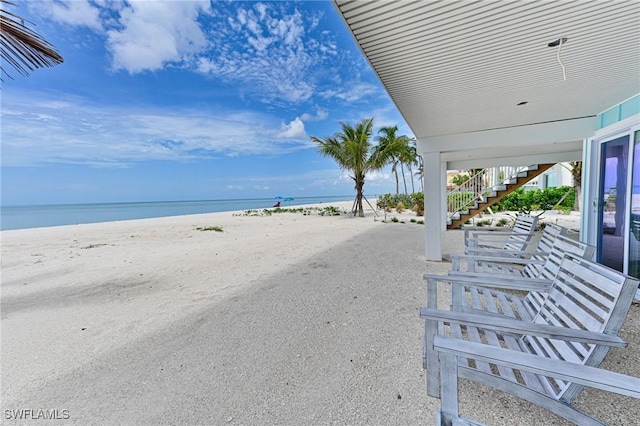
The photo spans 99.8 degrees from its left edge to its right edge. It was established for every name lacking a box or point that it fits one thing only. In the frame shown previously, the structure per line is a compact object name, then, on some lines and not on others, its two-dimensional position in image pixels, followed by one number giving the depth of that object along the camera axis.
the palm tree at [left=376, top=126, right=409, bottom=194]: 13.95
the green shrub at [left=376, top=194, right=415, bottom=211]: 16.12
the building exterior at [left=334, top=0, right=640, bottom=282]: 1.83
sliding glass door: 3.55
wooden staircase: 8.26
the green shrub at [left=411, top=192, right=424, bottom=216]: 12.81
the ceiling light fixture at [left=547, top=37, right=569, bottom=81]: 2.07
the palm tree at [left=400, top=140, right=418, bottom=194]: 15.02
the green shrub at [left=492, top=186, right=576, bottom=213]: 13.96
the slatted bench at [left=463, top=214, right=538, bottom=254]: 4.02
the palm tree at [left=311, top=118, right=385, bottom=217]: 13.82
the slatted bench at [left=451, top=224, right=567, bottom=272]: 2.78
